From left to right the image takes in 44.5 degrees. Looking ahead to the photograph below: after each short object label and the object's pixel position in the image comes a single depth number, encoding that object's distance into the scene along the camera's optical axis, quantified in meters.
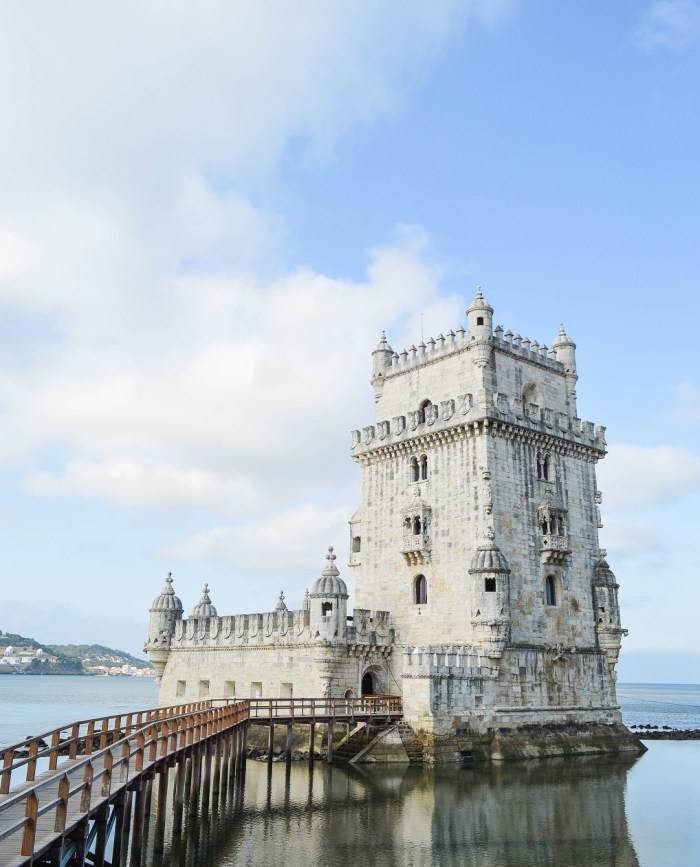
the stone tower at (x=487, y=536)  38.31
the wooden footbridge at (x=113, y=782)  14.12
